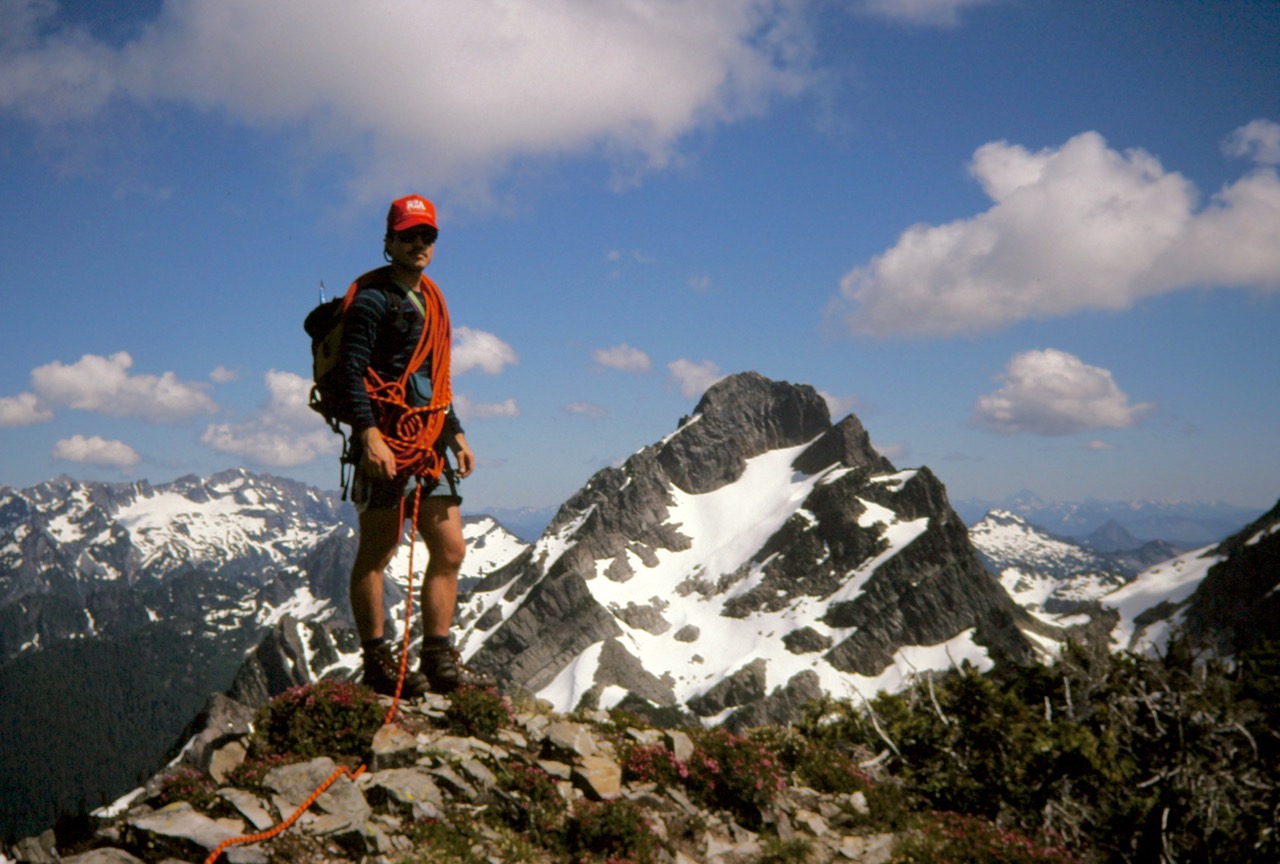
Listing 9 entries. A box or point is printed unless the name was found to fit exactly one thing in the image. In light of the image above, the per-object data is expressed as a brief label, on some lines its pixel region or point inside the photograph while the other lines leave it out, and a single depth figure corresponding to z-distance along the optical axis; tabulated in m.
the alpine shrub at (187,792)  6.24
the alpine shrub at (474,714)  8.49
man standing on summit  7.54
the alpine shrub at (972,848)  7.21
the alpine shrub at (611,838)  6.64
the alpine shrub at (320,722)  7.47
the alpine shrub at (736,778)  8.12
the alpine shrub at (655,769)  8.43
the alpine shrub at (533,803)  6.96
